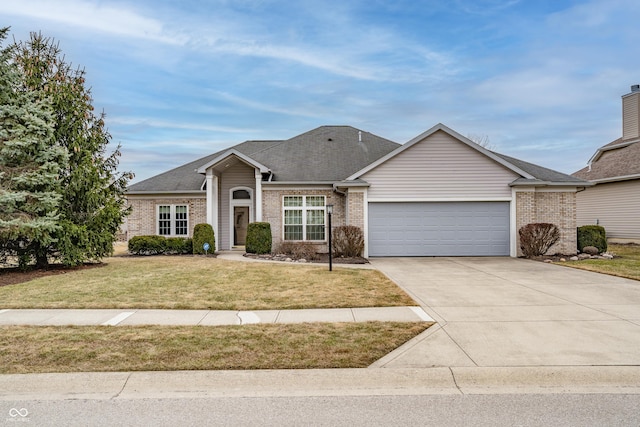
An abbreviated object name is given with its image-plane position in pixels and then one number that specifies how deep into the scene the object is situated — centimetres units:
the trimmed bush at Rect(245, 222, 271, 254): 1820
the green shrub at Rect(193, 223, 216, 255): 1866
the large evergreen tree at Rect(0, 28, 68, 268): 1251
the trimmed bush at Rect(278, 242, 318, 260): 1702
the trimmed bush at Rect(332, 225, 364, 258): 1667
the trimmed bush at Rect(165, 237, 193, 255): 1962
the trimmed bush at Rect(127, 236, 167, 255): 1956
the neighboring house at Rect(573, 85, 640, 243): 2412
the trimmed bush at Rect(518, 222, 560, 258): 1661
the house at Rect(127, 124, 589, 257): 1742
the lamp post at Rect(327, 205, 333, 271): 1329
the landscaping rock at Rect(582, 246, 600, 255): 1762
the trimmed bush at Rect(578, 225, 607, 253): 1803
